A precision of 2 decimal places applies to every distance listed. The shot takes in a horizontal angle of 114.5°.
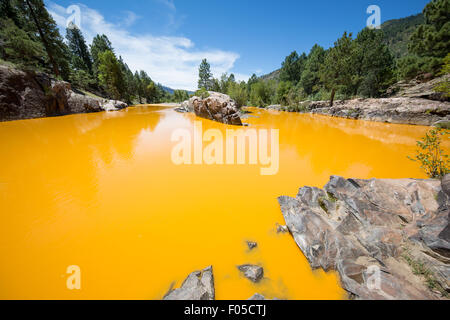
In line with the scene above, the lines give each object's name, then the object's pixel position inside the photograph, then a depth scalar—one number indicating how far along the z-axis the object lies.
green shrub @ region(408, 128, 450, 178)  3.41
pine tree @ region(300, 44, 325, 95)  35.44
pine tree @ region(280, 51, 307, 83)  43.56
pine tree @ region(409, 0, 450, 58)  13.67
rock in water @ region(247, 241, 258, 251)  2.31
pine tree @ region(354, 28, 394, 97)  21.23
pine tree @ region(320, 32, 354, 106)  18.48
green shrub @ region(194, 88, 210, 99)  20.58
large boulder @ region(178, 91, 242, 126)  12.73
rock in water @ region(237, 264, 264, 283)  1.88
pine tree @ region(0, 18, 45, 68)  13.37
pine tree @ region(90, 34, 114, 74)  34.53
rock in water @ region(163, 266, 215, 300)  1.66
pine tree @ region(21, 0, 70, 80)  16.85
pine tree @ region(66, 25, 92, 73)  33.69
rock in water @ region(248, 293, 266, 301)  1.65
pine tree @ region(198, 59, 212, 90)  43.03
